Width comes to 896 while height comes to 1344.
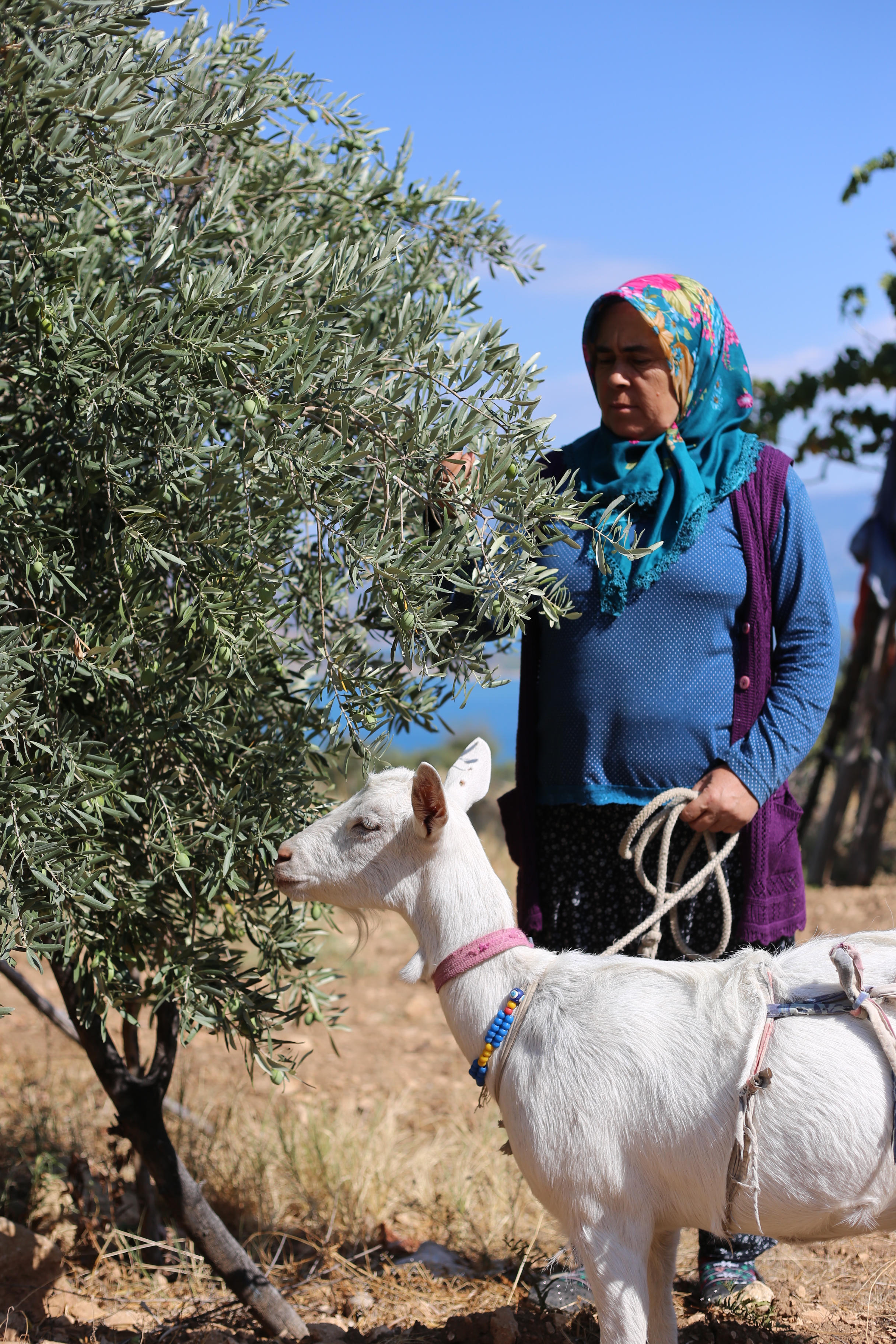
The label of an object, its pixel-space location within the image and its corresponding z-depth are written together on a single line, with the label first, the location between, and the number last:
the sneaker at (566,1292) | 3.16
